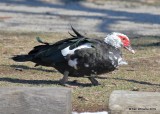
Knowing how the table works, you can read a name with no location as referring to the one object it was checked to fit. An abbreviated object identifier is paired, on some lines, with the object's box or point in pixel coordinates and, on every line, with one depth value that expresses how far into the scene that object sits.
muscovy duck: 17.67
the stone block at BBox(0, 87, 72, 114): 13.94
